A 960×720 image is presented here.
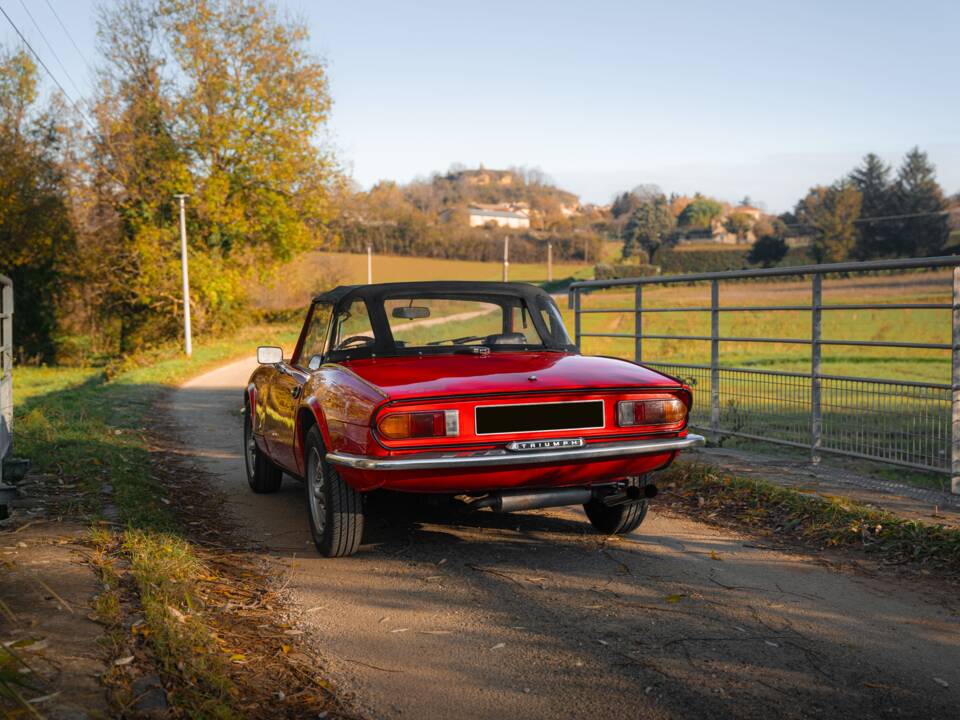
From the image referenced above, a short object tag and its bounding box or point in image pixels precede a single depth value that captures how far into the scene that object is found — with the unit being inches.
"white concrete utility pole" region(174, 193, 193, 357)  1135.6
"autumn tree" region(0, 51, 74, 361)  1518.2
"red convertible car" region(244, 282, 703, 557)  190.5
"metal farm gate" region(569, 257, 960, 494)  265.4
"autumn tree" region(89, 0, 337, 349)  1405.0
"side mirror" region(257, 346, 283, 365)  262.4
